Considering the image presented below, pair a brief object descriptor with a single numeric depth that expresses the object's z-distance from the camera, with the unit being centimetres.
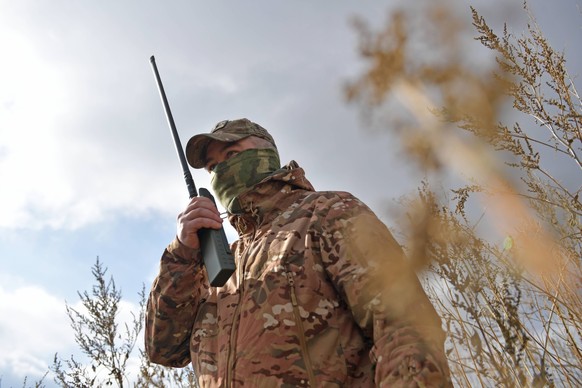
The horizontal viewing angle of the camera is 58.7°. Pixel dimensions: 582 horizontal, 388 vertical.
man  162
